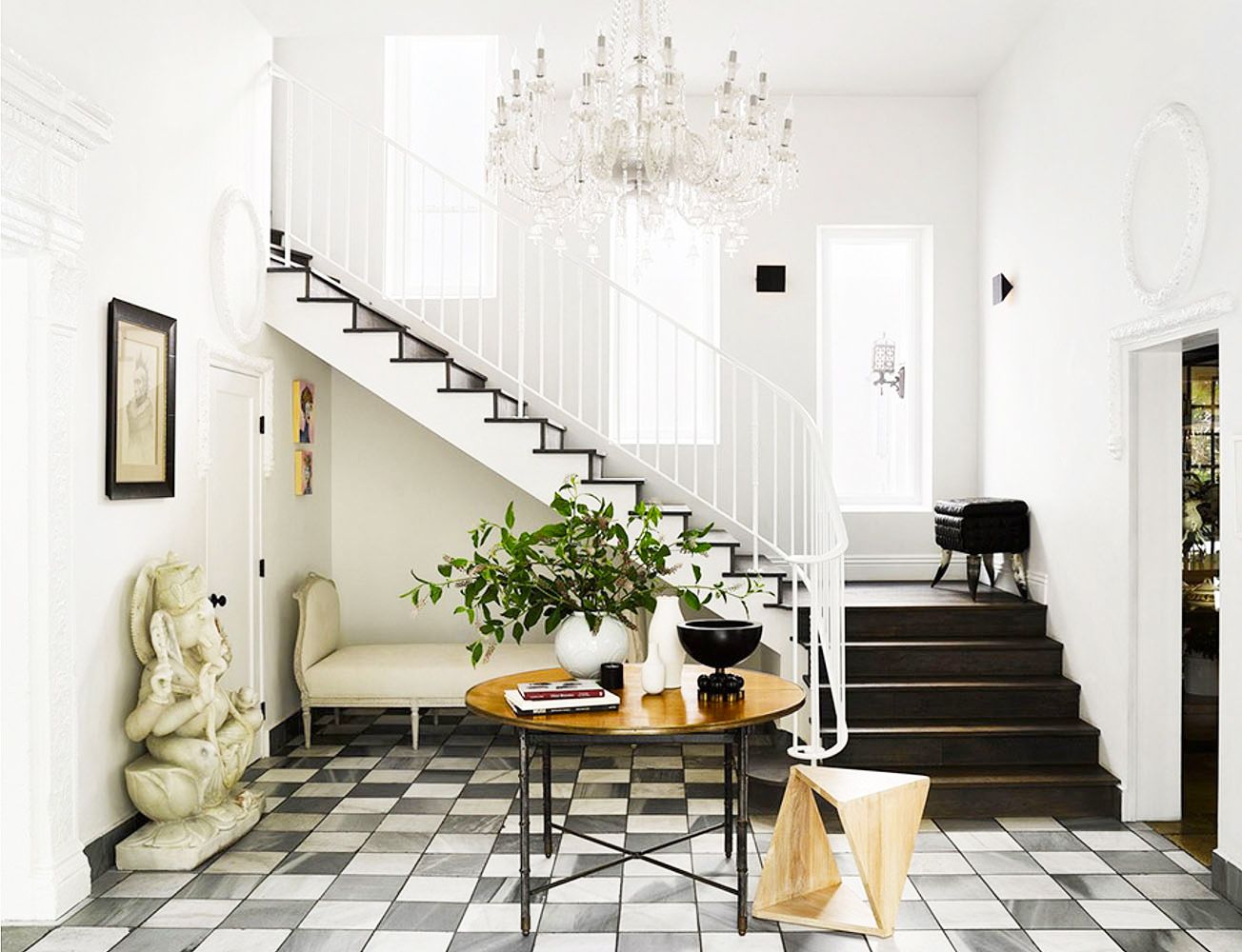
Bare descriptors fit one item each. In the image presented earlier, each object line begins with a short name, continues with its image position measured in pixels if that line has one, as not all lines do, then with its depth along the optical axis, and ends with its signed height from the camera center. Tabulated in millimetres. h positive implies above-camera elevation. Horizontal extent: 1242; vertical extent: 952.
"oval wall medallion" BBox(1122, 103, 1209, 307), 4000 +1055
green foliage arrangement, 3523 -360
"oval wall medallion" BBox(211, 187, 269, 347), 5156 +1054
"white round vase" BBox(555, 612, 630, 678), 3580 -607
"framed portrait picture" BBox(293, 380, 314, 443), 6312 +355
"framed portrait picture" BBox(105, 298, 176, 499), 4055 +271
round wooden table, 3148 -780
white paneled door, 5188 -259
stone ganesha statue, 4105 -1074
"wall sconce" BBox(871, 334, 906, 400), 7242 +700
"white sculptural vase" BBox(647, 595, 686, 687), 3600 -581
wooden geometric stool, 3486 -1345
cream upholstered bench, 5926 -1184
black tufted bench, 5809 -346
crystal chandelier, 3814 +1217
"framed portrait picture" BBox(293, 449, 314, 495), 6352 -20
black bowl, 3477 -583
